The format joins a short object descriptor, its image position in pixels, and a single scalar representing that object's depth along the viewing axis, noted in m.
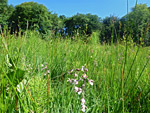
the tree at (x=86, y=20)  25.44
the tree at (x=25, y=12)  15.19
